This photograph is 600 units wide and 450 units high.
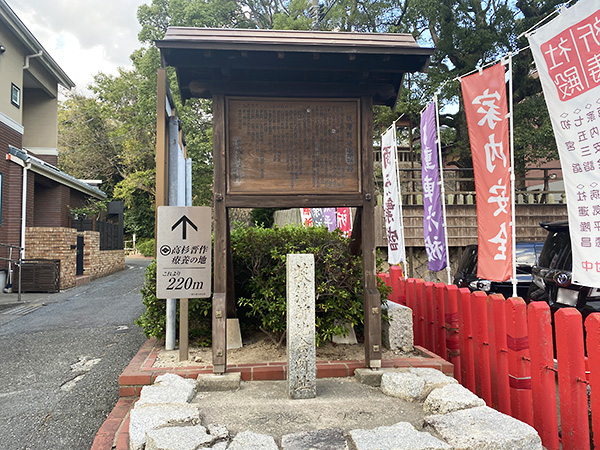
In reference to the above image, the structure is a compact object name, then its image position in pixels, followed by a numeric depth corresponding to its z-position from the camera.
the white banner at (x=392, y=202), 9.62
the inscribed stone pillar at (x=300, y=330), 3.63
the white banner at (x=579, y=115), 4.08
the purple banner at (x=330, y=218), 13.00
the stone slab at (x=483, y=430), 2.62
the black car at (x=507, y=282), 7.35
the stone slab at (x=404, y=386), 3.61
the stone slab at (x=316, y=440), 2.69
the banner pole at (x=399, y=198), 9.50
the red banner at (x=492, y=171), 5.68
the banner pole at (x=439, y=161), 7.98
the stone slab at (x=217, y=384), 3.85
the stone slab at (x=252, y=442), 2.66
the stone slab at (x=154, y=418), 2.80
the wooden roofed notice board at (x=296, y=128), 4.07
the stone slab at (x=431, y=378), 3.65
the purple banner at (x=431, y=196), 8.43
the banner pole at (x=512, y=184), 5.30
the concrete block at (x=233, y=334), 5.02
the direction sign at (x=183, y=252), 4.50
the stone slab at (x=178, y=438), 2.60
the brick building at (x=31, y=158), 12.86
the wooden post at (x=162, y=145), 4.85
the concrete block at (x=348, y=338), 5.09
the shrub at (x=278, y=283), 4.73
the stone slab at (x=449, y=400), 3.20
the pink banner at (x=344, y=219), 12.70
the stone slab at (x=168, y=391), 3.33
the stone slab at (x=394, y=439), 2.61
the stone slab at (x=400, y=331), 4.98
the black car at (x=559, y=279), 5.06
